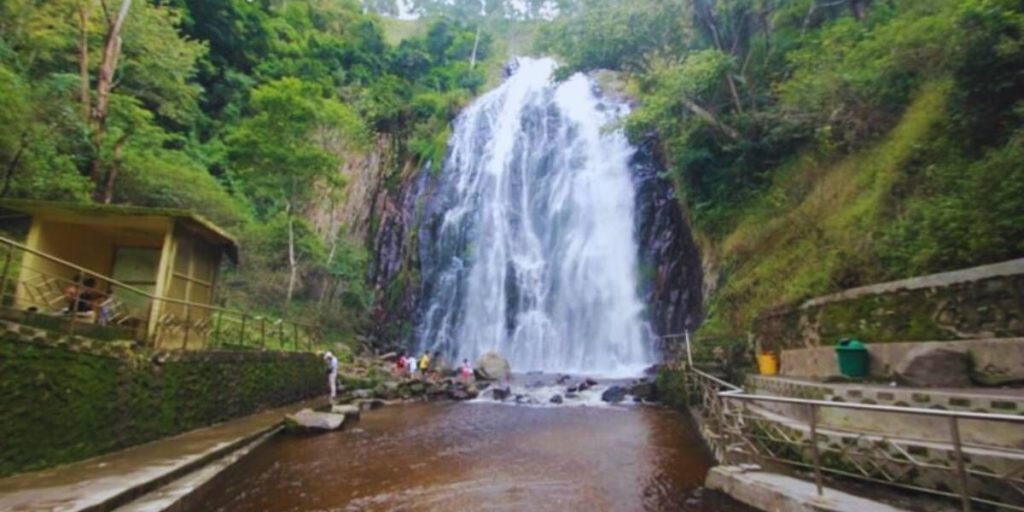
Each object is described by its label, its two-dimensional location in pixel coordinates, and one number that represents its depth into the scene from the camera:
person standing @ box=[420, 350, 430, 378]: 17.65
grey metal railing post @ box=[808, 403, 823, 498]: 3.98
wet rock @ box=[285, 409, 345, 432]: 8.80
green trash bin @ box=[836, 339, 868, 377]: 6.03
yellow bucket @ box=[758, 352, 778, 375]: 8.59
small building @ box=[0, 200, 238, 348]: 7.99
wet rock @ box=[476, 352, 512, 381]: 16.80
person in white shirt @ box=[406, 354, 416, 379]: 17.30
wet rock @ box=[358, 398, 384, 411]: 12.36
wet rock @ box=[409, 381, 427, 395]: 14.38
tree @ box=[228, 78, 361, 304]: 16.55
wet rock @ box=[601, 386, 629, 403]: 12.34
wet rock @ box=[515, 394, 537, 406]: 12.75
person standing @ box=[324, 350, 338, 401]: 13.78
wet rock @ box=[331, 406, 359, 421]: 10.19
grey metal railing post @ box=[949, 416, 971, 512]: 3.07
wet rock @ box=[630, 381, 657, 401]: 12.16
